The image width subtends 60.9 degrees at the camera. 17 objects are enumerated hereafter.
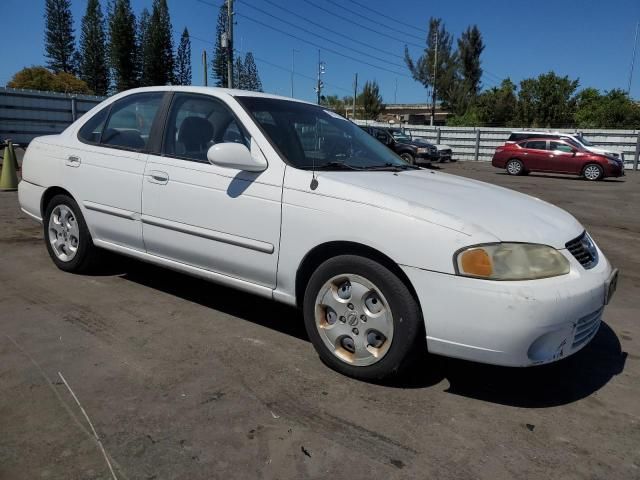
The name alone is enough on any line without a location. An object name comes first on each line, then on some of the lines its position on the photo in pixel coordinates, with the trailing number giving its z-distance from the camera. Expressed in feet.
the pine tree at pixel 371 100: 287.89
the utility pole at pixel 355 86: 264.09
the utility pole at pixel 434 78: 221.87
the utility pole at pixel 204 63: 135.64
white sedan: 8.52
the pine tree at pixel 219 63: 210.79
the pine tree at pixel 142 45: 231.50
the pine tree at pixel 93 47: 226.99
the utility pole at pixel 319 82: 195.58
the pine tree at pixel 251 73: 253.24
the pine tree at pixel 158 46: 228.63
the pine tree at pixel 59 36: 221.66
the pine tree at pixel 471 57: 226.99
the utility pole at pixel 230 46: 84.81
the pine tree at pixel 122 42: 224.33
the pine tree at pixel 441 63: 227.20
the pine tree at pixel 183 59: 243.40
